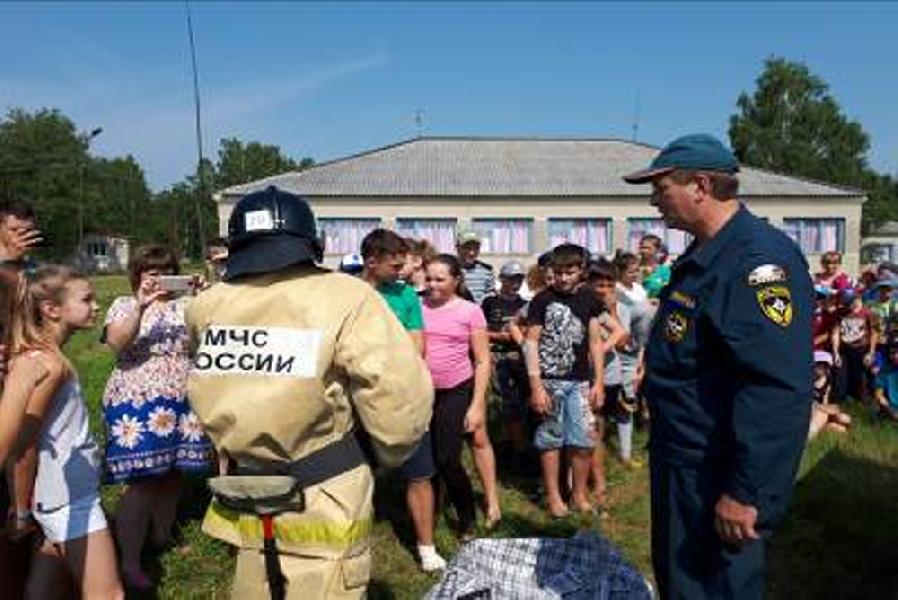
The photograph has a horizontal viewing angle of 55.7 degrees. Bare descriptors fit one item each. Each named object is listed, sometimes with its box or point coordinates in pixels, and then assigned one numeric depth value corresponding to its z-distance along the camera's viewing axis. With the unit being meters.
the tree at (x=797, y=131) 55.12
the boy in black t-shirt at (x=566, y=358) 5.76
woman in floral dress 4.64
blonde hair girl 3.29
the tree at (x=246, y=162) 89.12
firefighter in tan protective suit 2.61
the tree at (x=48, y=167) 76.12
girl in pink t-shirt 5.29
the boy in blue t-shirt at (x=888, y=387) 8.73
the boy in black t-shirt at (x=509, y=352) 7.13
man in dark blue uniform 2.62
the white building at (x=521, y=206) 31.47
